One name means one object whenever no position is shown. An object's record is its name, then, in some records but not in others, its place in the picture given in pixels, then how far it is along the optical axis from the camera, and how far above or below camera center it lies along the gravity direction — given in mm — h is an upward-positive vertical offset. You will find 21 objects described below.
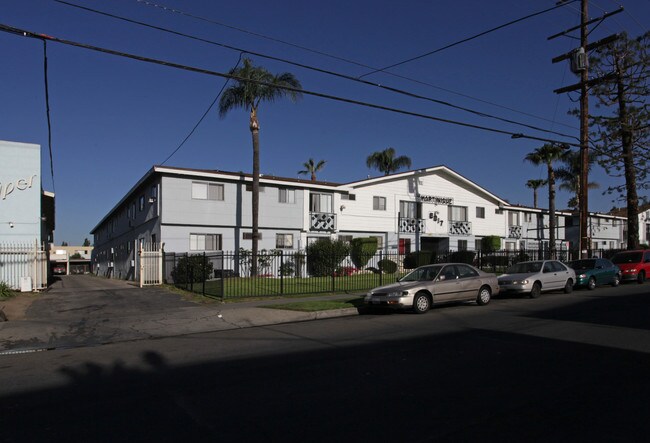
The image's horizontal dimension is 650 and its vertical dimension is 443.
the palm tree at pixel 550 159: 39225 +6489
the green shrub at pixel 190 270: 20769 -1362
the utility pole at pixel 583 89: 22156 +7166
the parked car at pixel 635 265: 23875 -1380
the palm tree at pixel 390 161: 54125 +8366
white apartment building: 28000 +1677
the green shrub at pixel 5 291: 16891 -1789
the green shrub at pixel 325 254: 24983 -856
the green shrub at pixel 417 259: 30641 -1362
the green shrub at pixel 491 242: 42344 -417
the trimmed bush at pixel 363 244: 31261 -402
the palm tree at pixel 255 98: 27078 +7781
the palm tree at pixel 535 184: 52419 +5624
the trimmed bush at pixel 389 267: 27688 -1680
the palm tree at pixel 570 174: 43469 +5817
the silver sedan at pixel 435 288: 13453 -1453
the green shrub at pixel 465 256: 30016 -1148
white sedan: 17266 -1477
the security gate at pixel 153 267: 24141 -1386
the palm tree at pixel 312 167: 58594 +8407
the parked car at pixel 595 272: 20828 -1537
